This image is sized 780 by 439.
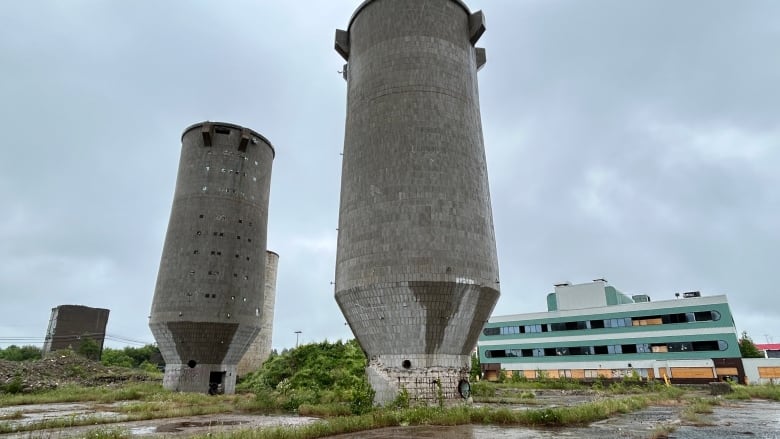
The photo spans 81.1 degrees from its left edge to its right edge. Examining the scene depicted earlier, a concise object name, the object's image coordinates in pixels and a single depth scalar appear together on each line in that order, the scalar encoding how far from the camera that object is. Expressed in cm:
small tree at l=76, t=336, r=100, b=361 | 7750
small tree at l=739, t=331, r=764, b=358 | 6744
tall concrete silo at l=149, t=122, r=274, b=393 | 3888
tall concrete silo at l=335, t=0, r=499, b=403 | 2216
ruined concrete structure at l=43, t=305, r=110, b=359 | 8000
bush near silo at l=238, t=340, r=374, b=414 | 2683
